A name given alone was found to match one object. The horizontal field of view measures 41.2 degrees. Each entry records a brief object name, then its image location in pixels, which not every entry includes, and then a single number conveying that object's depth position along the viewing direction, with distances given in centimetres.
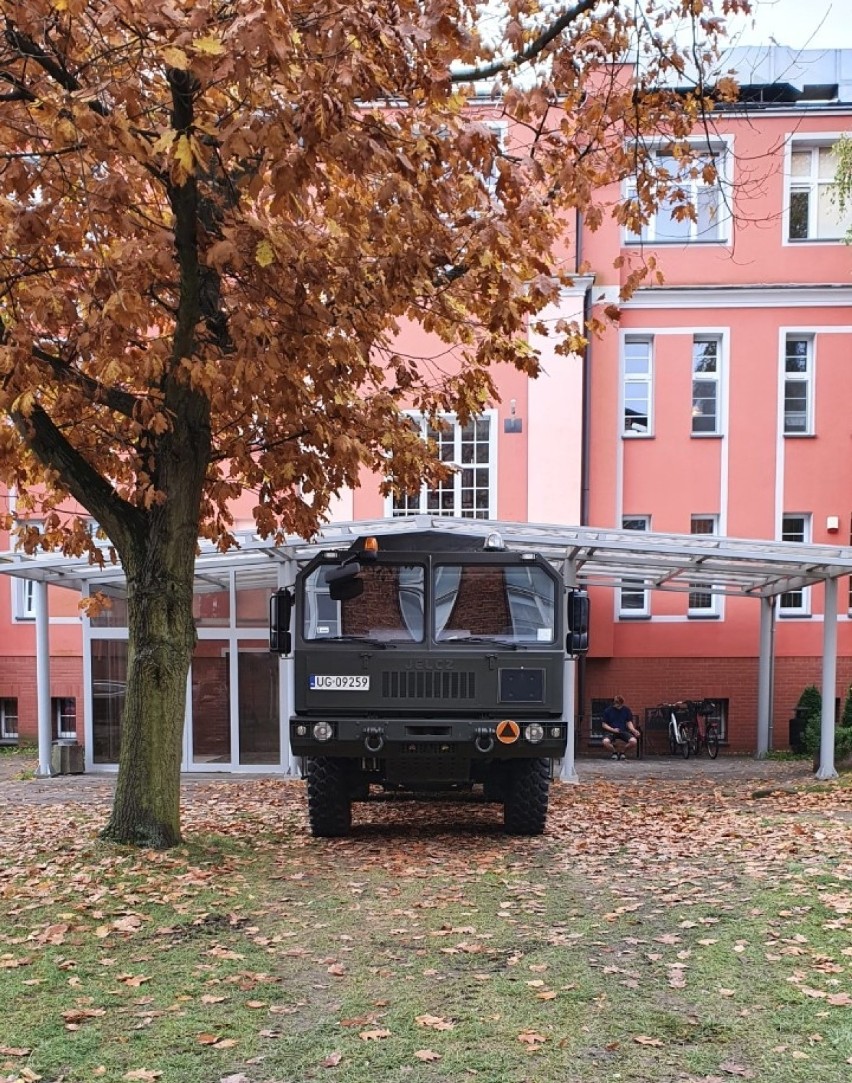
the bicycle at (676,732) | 1981
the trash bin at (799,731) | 1995
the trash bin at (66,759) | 1734
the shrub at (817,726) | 1705
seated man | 1958
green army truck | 938
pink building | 2034
